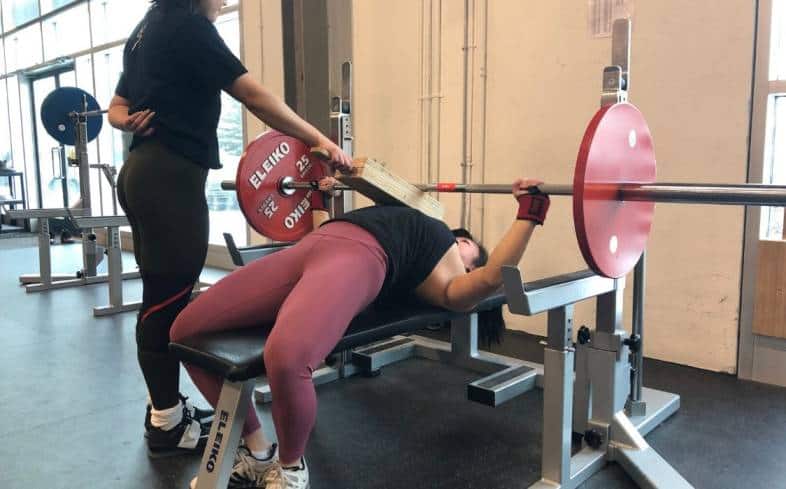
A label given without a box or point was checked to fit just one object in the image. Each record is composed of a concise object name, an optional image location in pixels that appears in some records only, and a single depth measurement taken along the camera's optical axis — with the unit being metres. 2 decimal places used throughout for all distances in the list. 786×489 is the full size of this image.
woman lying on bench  1.32
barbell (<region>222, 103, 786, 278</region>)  1.25
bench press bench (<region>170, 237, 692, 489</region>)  1.32
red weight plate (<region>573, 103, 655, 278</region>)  1.26
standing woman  1.62
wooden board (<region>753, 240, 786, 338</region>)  2.33
